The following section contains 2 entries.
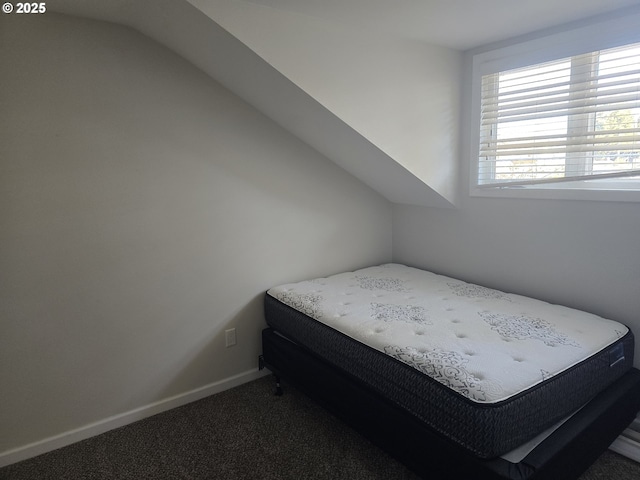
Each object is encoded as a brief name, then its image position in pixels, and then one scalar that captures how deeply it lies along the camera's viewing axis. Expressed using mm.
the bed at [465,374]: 1489
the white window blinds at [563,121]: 2059
